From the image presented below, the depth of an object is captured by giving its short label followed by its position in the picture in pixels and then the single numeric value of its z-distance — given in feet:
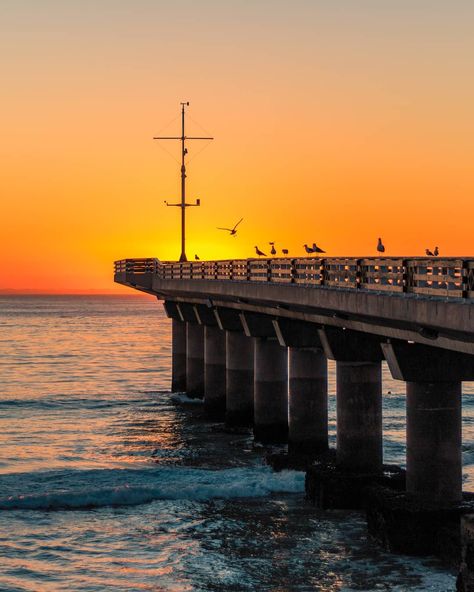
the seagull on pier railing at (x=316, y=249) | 138.36
